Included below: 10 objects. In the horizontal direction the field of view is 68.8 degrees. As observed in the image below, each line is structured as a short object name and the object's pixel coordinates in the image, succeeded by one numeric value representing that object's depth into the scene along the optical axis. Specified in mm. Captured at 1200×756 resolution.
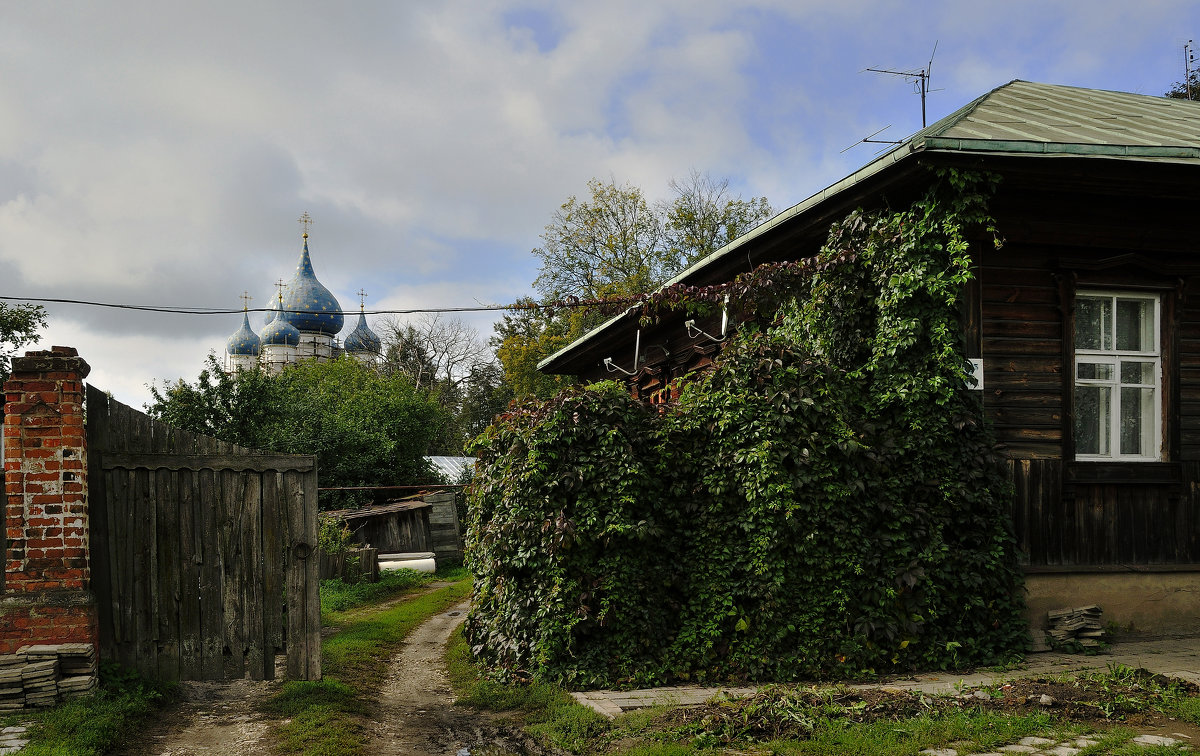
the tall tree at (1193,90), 23156
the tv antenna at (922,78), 12986
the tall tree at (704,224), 36094
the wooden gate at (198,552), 6336
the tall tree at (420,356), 48969
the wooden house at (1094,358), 7785
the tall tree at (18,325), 25078
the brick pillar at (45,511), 5875
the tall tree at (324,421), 22844
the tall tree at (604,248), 36750
